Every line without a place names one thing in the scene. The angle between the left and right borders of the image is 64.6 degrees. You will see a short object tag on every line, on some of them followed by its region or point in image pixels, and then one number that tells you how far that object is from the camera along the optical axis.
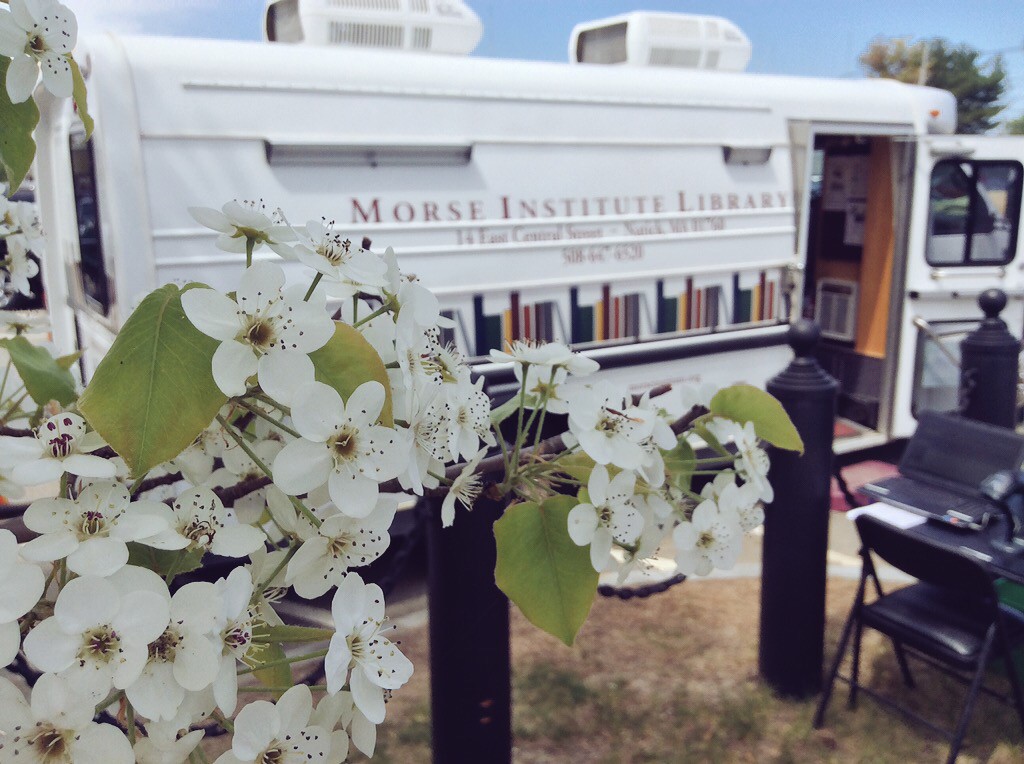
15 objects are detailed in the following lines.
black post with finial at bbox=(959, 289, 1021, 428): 3.82
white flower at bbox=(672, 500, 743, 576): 0.25
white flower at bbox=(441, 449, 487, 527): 0.20
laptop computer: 2.81
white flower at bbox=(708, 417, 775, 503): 0.26
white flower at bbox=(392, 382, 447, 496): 0.16
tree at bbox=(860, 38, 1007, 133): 26.06
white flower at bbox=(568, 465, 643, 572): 0.20
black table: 2.33
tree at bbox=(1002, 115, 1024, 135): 26.74
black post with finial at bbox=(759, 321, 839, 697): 2.53
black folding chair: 2.24
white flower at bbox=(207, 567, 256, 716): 0.14
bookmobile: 2.83
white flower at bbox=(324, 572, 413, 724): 0.15
